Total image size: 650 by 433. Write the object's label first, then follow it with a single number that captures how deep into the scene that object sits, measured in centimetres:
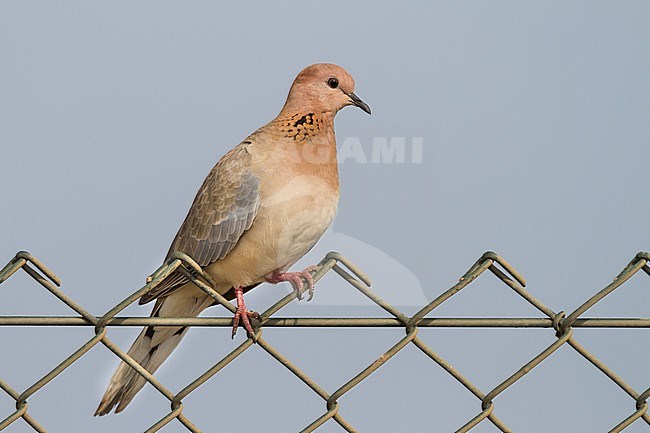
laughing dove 609
